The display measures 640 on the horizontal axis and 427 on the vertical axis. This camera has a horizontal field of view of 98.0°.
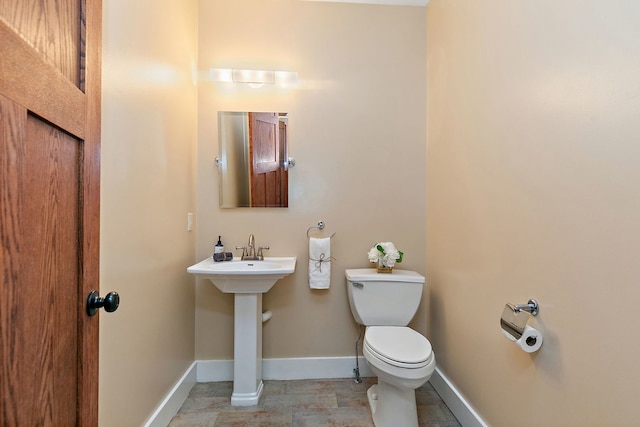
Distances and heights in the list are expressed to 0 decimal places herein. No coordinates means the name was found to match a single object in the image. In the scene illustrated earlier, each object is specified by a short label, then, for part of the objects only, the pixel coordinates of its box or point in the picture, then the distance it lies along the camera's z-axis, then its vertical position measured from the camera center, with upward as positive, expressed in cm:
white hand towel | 191 -35
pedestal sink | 165 -70
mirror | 198 +38
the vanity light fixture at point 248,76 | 188 +93
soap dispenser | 187 -24
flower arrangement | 185 -29
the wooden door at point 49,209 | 49 +1
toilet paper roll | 103 -47
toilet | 134 -69
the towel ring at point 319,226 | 201 -10
